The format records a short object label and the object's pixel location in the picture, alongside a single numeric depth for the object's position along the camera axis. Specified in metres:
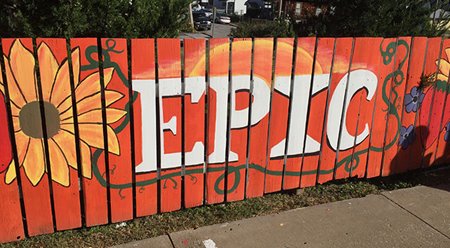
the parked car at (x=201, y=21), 29.31
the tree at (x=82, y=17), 3.04
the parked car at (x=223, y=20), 40.31
